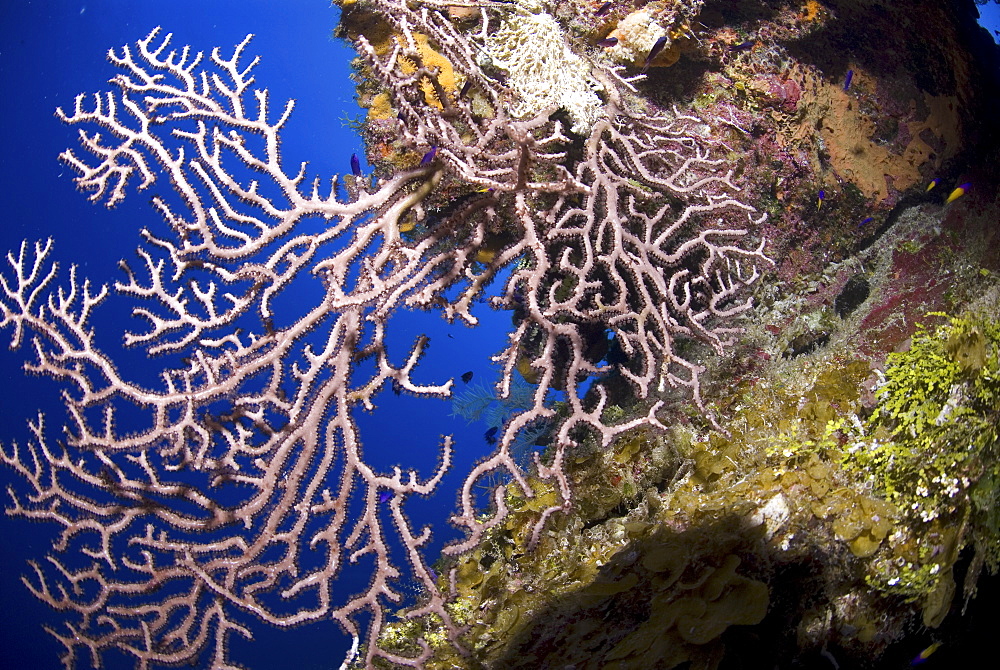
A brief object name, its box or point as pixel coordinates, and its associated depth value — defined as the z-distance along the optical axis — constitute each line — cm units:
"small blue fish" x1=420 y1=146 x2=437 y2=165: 295
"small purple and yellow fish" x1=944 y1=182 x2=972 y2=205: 387
